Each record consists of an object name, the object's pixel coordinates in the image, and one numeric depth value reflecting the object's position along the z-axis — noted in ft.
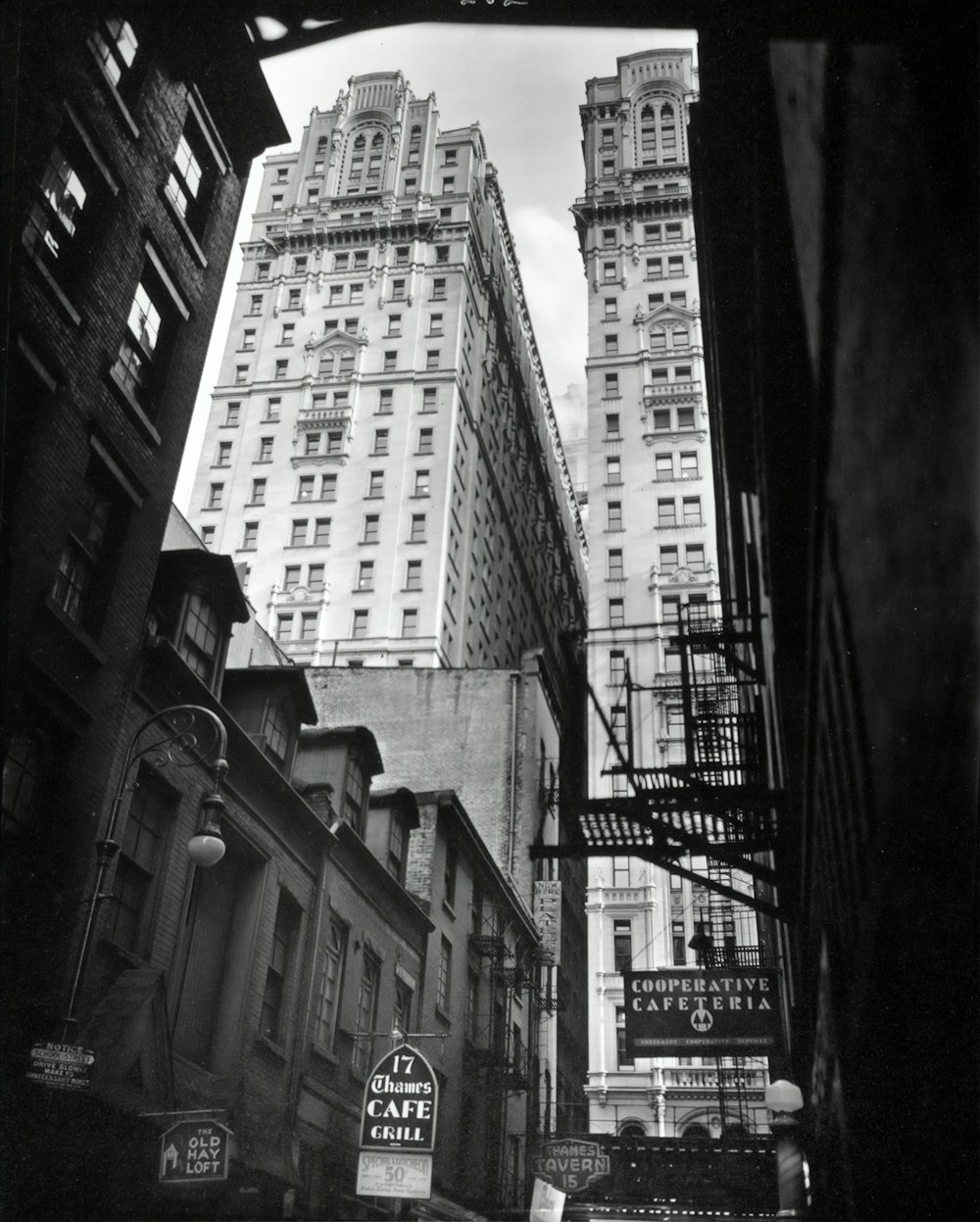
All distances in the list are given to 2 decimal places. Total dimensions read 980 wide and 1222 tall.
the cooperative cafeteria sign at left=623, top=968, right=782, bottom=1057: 47.80
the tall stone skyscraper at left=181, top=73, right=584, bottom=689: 234.17
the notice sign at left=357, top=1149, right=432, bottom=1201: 58.95
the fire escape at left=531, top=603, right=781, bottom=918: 41.34
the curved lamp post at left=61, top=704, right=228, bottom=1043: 38.96
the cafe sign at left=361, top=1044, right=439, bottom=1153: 62.49
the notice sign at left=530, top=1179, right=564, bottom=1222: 82.02
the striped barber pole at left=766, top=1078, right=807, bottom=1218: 43.98
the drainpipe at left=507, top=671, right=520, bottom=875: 136.98
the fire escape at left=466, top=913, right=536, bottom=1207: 104.94
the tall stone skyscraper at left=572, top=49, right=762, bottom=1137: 197.47
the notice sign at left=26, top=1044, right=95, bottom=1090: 34.40
